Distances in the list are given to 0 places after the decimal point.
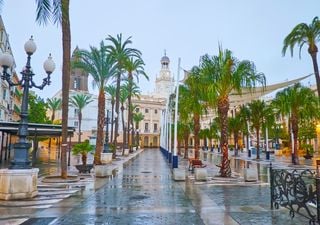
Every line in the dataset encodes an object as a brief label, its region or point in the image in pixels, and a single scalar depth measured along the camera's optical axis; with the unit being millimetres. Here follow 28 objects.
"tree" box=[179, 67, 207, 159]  22016
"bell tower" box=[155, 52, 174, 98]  116312
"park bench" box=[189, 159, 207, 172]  20822
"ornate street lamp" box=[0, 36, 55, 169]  11094
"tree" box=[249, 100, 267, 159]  41062
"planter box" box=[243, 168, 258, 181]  16234
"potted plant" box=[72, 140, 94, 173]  19531
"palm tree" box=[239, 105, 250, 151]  43497
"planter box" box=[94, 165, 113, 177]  17844
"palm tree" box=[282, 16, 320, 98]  23564
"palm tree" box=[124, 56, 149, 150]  41000
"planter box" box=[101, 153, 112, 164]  30062
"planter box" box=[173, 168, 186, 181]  16203
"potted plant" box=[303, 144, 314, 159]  40731
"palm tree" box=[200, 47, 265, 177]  17438
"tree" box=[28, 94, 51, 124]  47306
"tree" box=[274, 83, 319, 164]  30875
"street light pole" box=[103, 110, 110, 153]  33000
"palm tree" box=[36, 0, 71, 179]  16234
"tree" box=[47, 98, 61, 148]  73506
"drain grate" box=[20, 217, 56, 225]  7381
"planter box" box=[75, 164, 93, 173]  19234
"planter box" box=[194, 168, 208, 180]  16523
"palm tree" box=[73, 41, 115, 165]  24844
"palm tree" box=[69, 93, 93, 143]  69250
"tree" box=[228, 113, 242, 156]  47756
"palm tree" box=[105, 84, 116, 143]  49562
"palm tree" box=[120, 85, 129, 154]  50369
